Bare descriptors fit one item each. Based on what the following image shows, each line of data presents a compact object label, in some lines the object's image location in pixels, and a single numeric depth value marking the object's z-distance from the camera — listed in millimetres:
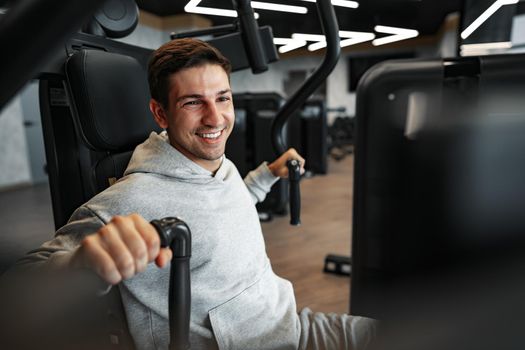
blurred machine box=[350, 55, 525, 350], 513
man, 785
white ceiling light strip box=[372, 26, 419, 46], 3146
